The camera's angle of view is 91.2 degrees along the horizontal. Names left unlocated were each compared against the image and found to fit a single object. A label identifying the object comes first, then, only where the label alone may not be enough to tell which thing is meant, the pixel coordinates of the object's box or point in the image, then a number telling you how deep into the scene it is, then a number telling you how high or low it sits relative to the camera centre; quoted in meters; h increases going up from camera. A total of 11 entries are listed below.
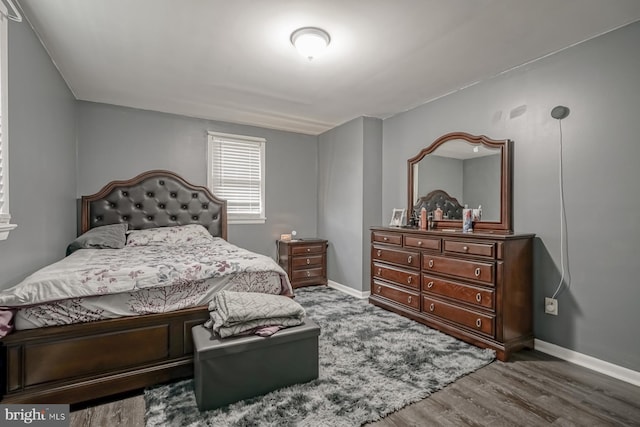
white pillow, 3.31 -0.23
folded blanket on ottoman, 1.77 -0.58
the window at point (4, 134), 1.64 +0.44
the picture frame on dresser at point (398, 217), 3.69 -0.02
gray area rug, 1.61 -1.04
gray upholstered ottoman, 1.65 -0.83
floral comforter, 1.61 -0.41
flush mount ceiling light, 2.10 +1.20
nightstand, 4.27 -0.63
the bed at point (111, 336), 1.59 -0.67
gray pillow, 2.94 -0.24
